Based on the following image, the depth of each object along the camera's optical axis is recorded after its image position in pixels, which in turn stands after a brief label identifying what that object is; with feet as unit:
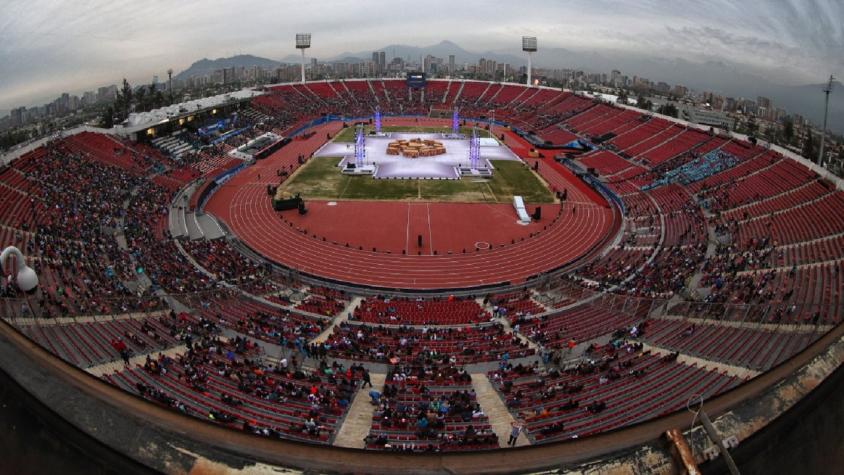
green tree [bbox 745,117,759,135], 227.42
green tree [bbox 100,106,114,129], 201.57
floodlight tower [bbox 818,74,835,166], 97.31
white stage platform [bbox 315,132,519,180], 181.98
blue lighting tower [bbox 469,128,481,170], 185.96
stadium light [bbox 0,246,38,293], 52.47
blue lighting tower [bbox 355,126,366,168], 187.68
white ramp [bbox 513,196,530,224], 133.19
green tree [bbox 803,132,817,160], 177.53
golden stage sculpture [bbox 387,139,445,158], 205.44
